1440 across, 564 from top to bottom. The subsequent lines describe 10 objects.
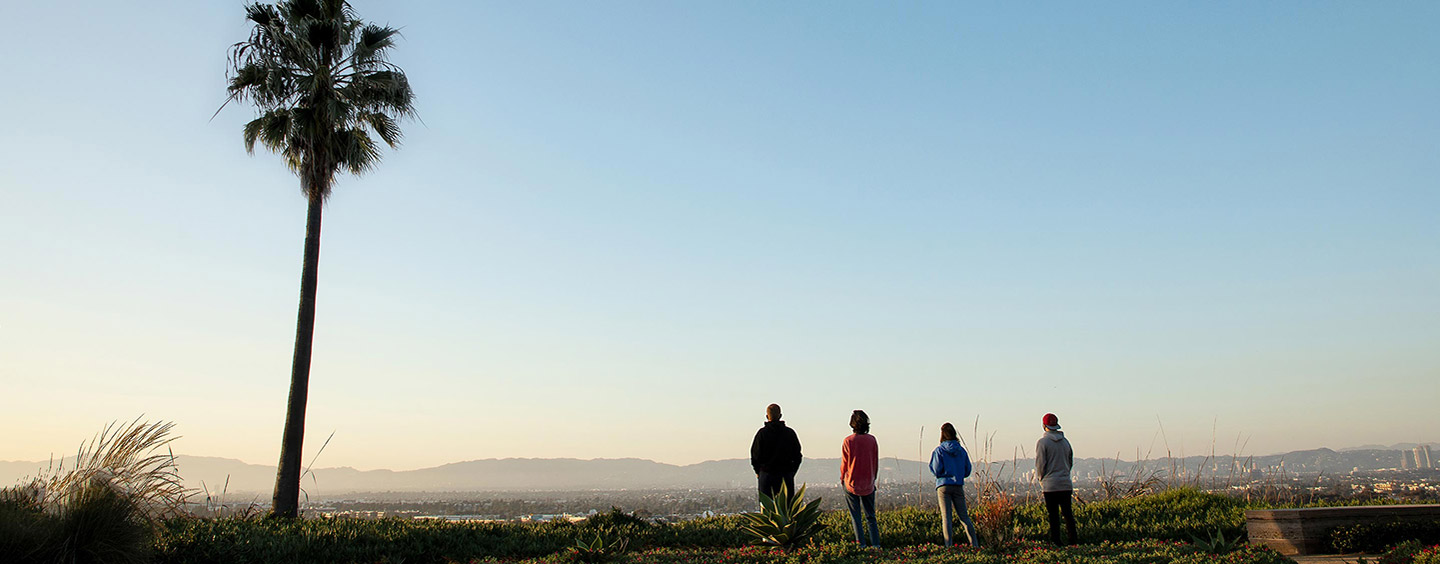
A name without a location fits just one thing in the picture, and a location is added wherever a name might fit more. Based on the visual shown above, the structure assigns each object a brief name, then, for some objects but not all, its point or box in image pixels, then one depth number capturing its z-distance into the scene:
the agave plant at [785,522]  10.82
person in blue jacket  10.97
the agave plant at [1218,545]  9.32
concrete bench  10.82
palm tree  18.03
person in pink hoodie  11.05
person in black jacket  11.80
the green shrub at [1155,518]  12.44
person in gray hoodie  11.30
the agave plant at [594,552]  9.61
